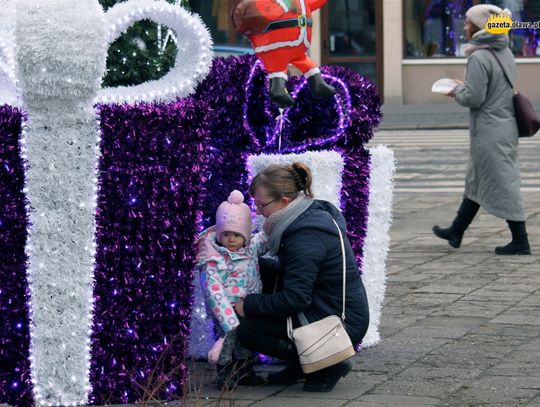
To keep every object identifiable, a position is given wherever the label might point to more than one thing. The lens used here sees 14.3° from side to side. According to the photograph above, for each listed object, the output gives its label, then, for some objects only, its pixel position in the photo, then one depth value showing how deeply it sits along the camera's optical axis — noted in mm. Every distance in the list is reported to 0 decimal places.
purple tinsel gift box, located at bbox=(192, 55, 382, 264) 10521
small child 9498
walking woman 15869
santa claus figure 10221
